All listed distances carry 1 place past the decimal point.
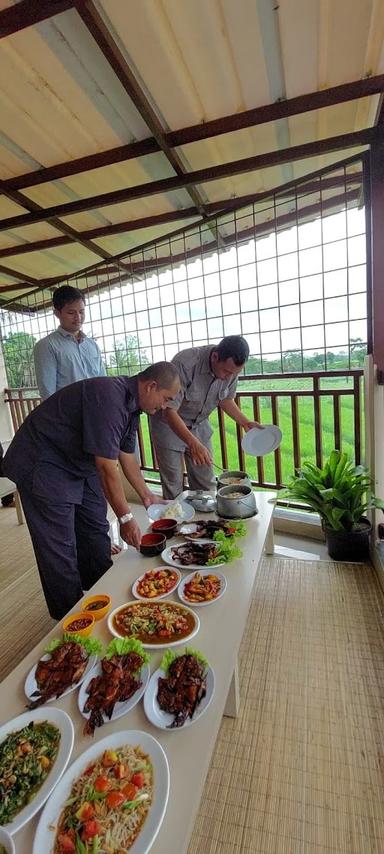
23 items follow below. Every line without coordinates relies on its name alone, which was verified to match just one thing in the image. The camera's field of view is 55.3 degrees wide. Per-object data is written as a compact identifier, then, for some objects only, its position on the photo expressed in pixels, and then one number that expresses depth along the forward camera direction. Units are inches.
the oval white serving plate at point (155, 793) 23.9
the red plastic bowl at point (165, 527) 63.9
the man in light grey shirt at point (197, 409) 79.0
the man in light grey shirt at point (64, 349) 88.1
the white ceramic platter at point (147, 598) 47.6
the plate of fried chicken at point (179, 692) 32.0
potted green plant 84.9
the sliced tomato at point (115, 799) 25.5
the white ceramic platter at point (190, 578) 45.9
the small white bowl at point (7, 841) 23.5
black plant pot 85.7
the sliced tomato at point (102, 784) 26.5
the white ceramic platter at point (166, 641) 39.5
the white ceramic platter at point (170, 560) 53.9
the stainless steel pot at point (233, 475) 73.7
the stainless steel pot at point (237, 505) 67.2
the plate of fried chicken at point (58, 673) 35.1
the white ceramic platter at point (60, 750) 25.6
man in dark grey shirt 55.4
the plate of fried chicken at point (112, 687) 32.7
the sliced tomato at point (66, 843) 23.3
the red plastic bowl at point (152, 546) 58.2
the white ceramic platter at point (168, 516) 69.4
